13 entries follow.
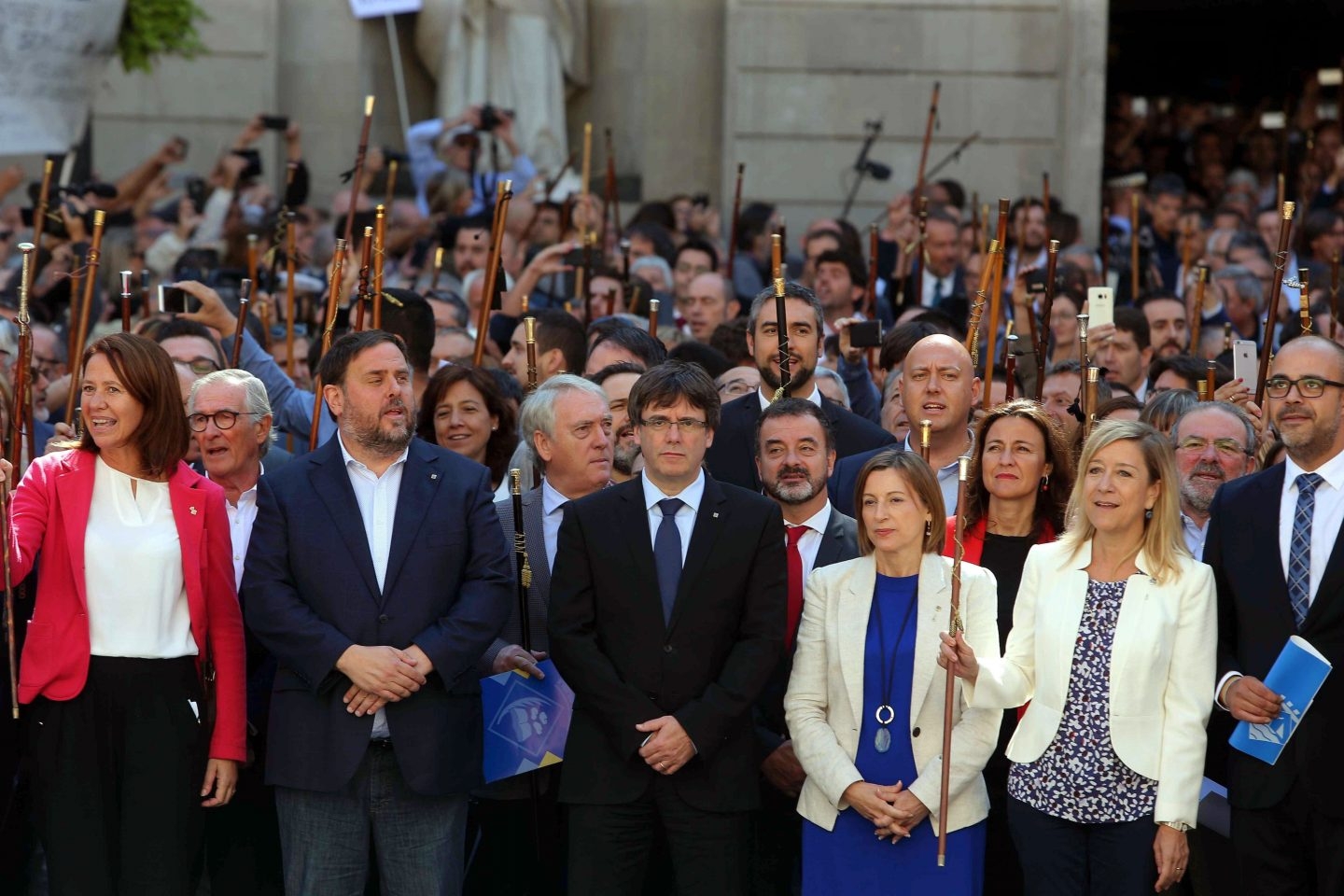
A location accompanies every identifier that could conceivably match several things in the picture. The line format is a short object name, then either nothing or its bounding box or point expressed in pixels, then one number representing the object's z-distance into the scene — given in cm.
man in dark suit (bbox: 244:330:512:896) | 1118
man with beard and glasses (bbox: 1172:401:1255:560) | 1262
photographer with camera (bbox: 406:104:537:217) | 2598
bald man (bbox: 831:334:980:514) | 1345
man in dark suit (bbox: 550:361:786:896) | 1116
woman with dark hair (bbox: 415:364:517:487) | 1422
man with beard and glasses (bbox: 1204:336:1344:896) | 1063
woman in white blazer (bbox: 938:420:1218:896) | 1066
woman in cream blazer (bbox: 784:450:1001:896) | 1109
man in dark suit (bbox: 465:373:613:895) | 1266
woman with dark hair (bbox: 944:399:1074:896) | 1206
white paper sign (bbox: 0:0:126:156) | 2141
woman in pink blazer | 1110
